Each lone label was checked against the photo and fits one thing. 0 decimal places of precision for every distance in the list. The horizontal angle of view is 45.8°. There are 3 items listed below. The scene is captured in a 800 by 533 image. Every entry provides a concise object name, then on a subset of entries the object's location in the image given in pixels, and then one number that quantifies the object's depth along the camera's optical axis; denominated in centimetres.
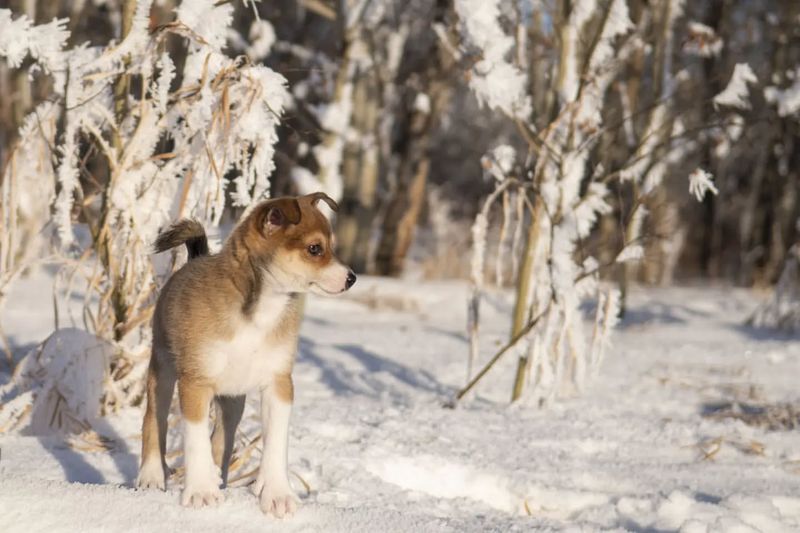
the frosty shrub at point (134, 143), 503
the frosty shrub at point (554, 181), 620
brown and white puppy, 389
